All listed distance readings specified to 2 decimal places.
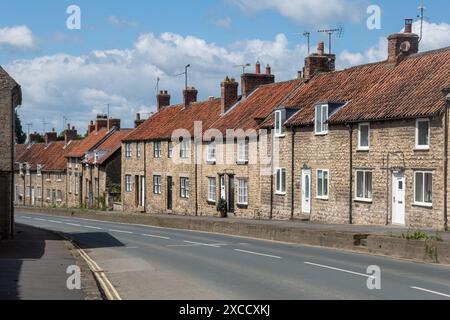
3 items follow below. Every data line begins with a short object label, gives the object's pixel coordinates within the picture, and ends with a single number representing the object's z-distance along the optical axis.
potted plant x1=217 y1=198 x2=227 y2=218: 44.53
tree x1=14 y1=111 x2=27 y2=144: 130.88
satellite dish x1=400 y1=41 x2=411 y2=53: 35.03
